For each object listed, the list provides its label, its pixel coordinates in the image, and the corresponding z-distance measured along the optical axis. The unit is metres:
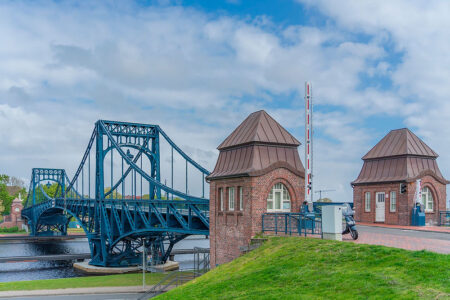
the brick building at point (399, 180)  28.58
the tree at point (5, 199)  112.12
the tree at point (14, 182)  160.38
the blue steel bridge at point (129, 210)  35.41
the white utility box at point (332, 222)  18.05
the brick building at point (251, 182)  21.84
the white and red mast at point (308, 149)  21.20
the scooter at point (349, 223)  19.53
